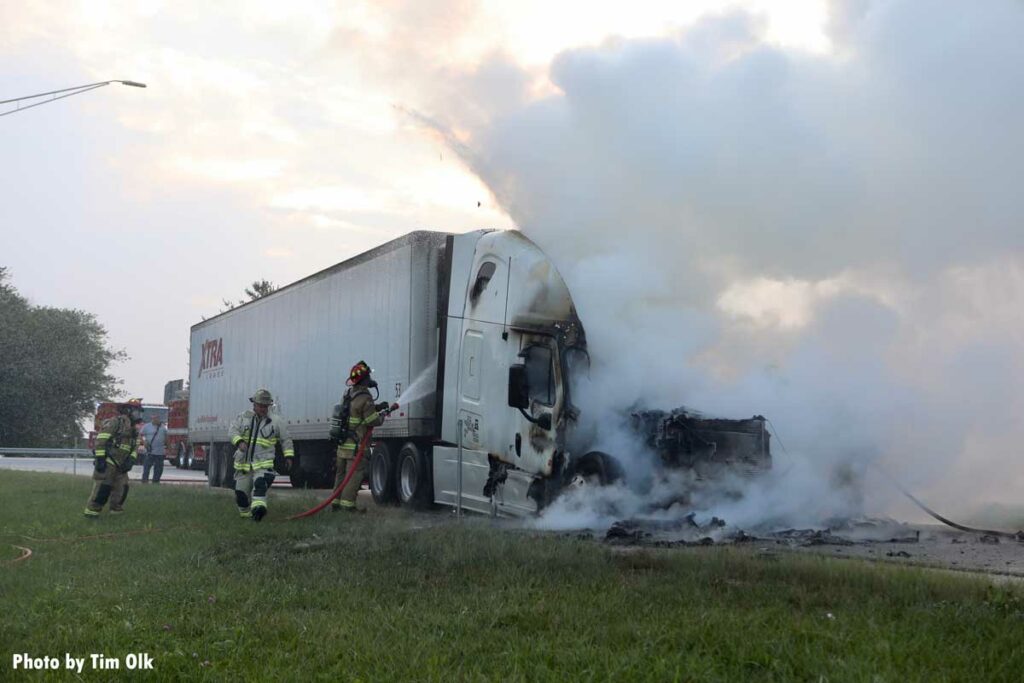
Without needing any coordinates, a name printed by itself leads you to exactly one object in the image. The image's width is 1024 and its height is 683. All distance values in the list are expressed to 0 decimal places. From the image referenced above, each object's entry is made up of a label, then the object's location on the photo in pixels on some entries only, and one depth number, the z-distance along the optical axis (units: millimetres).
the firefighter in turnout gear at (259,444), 13734
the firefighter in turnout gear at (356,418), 15227
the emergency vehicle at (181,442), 37250
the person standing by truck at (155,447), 25375
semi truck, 12977
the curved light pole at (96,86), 17203
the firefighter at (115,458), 15242
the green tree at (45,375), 59656
